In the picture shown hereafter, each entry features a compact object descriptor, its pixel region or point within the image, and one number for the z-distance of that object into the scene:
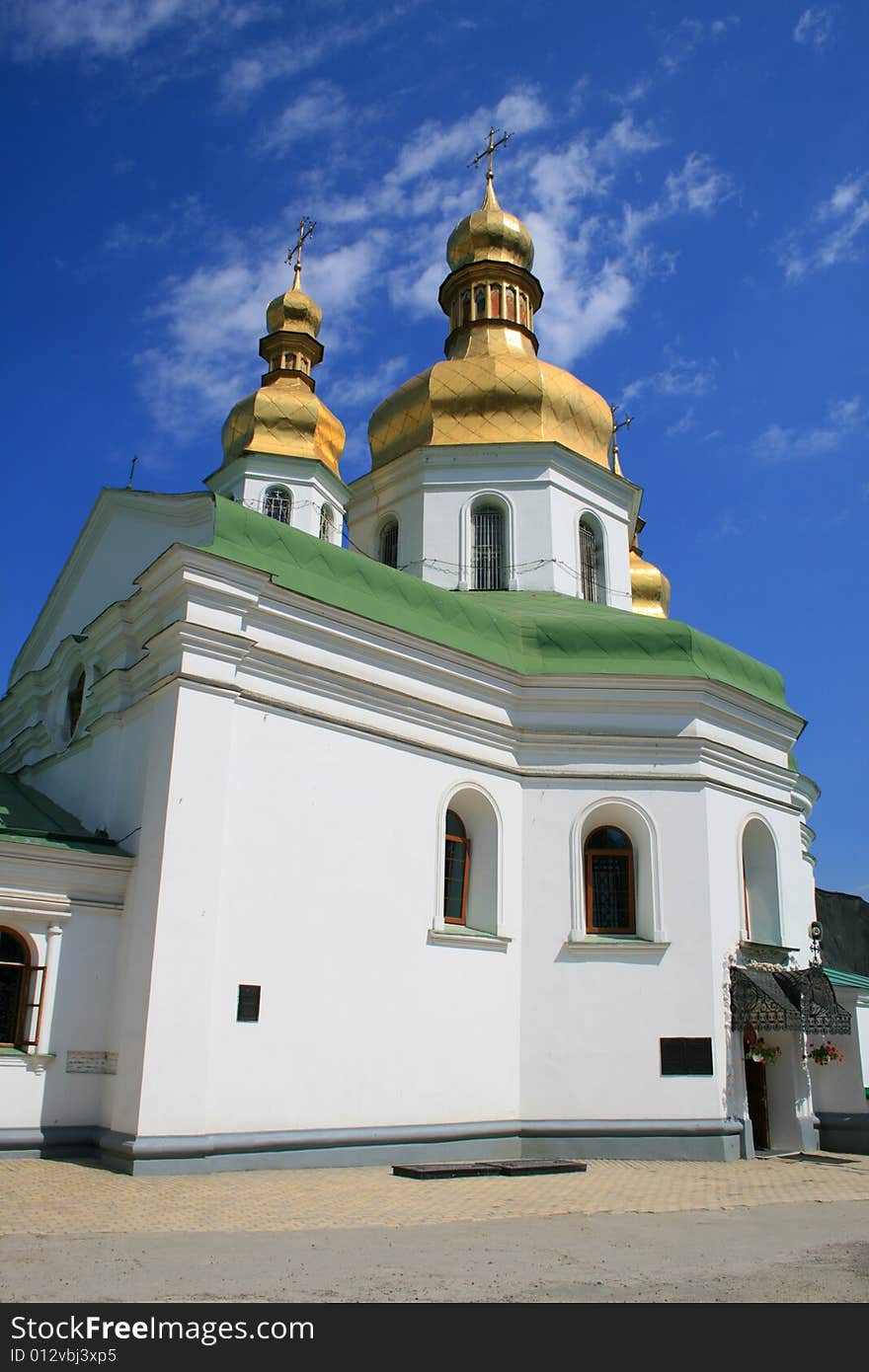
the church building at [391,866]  10.68
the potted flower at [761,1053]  13.70
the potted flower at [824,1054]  14.27
